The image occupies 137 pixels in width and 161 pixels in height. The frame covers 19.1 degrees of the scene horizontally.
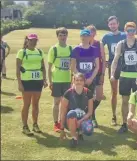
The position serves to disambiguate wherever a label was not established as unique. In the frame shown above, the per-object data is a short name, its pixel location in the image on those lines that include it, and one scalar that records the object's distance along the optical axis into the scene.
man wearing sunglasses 7.24
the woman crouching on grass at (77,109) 6.68
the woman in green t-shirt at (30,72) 7.17
